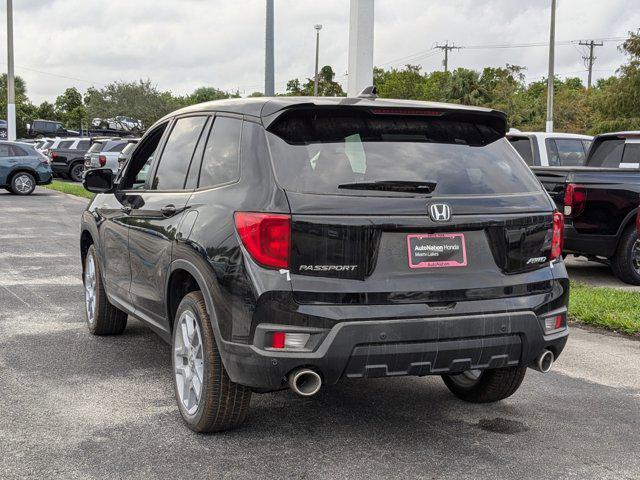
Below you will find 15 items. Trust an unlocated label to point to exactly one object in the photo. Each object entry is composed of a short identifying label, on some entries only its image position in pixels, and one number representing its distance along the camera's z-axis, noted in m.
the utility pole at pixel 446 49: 87.89
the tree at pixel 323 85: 81.12
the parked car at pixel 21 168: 24.98
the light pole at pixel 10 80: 36.09
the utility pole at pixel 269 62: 17.47
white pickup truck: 13.27
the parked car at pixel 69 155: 33.80
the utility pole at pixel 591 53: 86.38
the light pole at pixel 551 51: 32.41
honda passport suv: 3.88
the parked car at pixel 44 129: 59.69
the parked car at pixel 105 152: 28.64
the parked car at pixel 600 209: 10.01
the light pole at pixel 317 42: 65.15
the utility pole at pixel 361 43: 11.08
